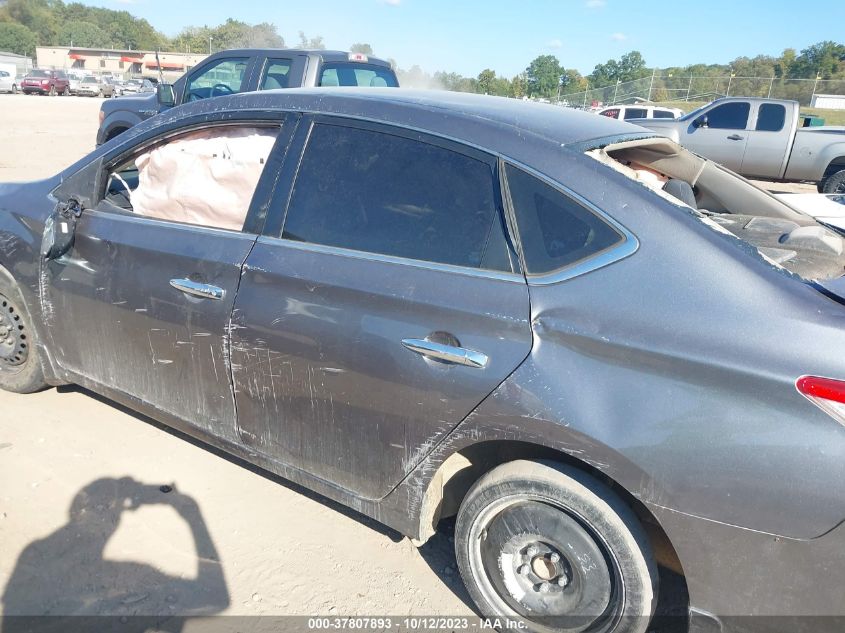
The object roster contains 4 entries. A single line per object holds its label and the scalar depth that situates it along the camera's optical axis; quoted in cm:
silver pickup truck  1174
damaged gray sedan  173
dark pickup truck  746
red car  3919
